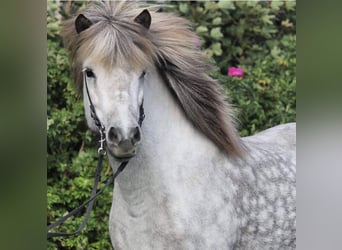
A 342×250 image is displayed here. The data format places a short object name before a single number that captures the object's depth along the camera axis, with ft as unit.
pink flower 22.62
